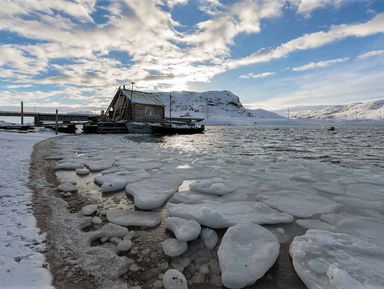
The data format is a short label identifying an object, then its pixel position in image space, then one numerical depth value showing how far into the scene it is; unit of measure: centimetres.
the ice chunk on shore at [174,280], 238
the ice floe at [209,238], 318
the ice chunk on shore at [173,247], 298
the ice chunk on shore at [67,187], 539
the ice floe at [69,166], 777
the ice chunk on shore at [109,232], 334
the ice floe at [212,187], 531
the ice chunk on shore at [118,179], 554
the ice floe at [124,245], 305
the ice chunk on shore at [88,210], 410
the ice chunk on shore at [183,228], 327
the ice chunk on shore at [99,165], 782
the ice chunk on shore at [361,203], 443
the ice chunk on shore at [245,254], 246
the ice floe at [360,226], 328
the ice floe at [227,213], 370
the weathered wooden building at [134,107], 3512
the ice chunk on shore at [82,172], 705
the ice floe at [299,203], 423
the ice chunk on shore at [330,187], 548
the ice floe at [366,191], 504
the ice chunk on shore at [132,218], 376
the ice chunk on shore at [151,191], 450
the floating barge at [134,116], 3010
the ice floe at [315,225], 356
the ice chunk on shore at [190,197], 473
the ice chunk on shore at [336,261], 231
